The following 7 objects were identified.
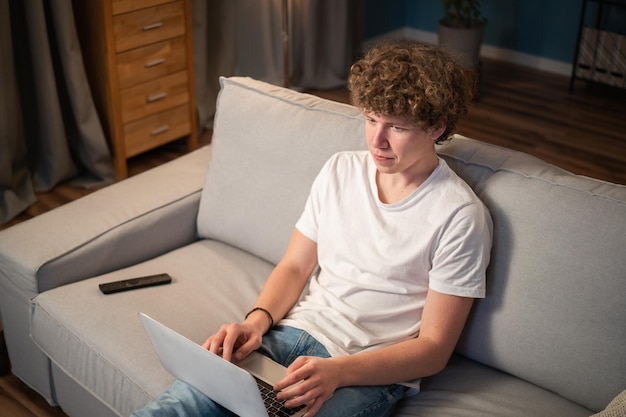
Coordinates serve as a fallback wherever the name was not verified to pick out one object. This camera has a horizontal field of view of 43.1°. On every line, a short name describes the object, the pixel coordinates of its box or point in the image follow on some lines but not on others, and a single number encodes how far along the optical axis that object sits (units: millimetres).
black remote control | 1924
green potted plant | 4391
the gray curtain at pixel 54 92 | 3033
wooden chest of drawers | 3148
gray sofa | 1548
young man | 1497
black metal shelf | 4297
